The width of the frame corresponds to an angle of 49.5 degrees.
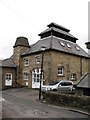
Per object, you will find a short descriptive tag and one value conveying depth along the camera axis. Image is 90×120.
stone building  15.19
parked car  11.71
